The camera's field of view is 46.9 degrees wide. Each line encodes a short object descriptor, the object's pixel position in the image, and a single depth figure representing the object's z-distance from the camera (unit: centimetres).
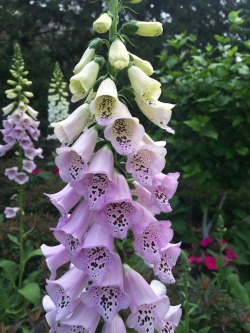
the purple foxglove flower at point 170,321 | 26
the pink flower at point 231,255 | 68
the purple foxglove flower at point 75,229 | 23
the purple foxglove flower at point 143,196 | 26
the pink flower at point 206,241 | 111
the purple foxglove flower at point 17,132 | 103
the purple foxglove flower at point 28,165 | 111
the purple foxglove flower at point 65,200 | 25
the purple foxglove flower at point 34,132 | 106
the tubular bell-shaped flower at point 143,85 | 24
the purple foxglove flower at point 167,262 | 25
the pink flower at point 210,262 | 63
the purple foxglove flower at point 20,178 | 67
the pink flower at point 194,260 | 66
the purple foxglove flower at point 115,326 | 24
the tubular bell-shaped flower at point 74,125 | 25
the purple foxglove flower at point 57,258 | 26
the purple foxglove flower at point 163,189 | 24
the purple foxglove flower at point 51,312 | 26
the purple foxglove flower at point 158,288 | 27
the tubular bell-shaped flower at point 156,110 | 25
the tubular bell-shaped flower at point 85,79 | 24
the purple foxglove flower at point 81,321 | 24
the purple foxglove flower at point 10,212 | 111
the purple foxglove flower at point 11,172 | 109
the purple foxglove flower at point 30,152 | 107
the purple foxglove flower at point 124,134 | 23
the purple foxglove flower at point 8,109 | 106
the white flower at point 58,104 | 165
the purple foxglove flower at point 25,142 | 69
